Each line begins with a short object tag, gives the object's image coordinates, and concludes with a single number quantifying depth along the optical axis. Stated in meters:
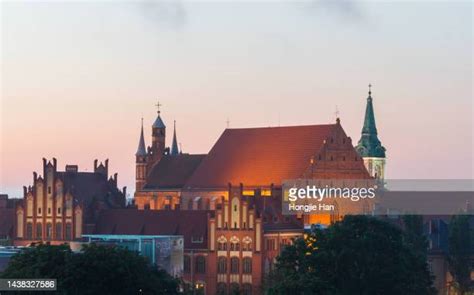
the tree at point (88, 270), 129.25
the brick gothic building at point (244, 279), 196.50
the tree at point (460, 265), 197.88
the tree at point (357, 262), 148.88
